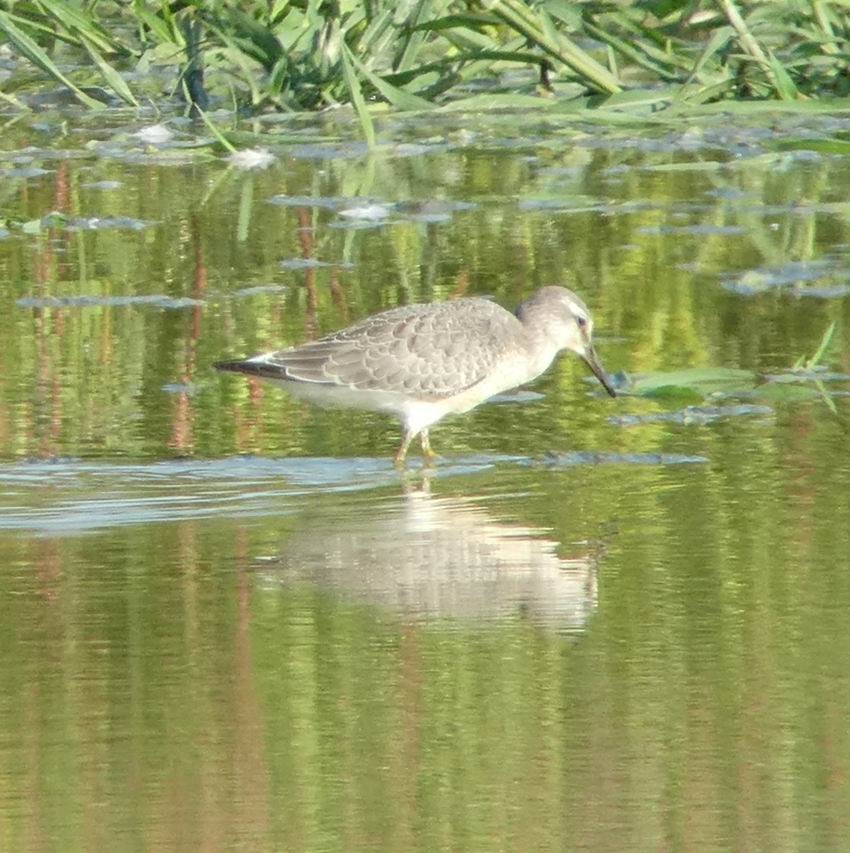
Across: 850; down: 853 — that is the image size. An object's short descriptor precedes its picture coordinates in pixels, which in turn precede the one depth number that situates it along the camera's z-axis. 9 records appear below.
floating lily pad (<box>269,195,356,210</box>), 22.42
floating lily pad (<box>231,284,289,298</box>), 18.57
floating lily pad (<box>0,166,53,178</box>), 24.41
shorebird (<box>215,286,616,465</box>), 14.87
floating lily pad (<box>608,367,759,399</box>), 15.27
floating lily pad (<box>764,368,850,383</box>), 15.44
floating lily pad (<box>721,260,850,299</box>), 18.12
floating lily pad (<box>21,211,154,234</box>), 21.25
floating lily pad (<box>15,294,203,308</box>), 18.27
